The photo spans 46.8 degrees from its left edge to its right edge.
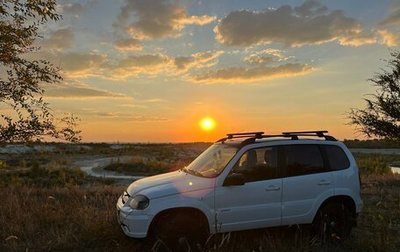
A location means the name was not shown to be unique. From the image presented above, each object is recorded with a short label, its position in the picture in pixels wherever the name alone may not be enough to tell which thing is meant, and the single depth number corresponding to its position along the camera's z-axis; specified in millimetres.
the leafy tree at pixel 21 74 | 10758
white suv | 7145
